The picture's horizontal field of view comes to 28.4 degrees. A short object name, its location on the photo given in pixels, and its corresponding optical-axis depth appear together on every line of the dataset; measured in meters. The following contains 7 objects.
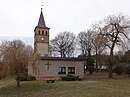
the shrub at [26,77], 41.09
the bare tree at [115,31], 46.09
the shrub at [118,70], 58.62
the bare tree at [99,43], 45.06
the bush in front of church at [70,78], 41.27
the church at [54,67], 45.12
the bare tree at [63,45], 78.88
